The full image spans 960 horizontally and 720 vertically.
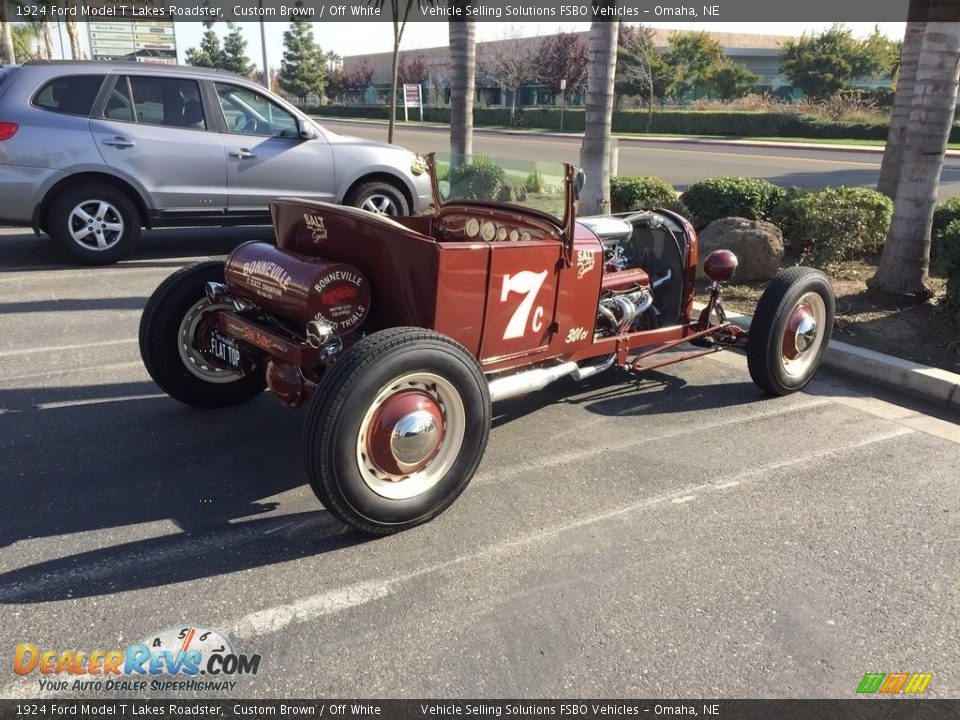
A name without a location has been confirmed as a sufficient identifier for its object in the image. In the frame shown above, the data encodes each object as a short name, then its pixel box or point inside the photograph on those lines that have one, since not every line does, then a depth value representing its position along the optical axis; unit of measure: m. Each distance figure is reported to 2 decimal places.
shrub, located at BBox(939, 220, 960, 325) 5.65
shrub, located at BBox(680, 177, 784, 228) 8.33
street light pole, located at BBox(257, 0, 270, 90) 26.63
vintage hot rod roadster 3.11
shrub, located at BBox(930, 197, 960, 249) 7.84
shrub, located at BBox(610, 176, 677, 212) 9.23
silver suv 7.38
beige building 55.16
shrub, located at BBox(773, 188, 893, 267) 7.39
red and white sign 28.77
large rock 7.17
